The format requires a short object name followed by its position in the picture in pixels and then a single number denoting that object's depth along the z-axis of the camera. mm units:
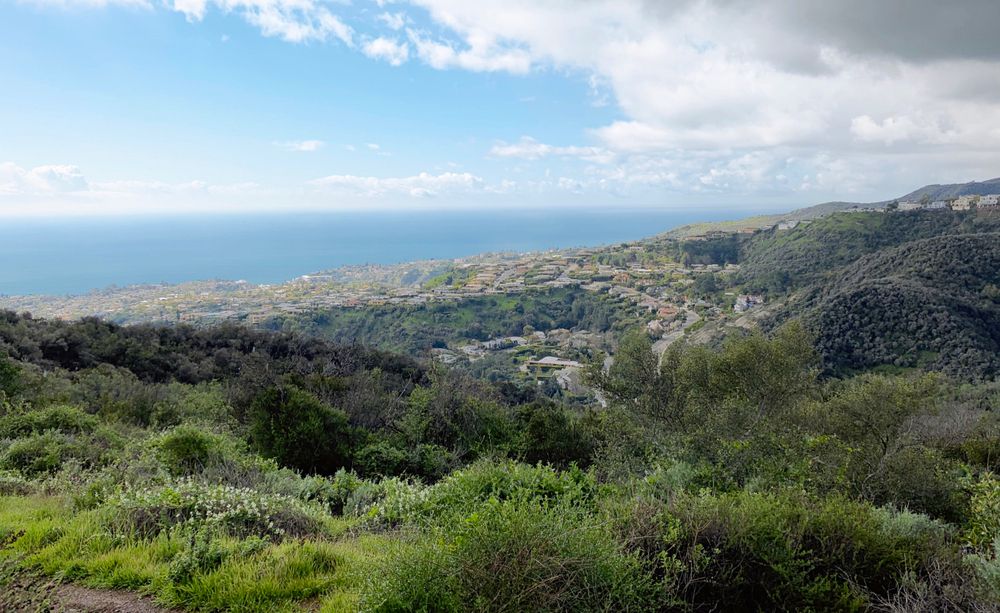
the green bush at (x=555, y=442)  12883
